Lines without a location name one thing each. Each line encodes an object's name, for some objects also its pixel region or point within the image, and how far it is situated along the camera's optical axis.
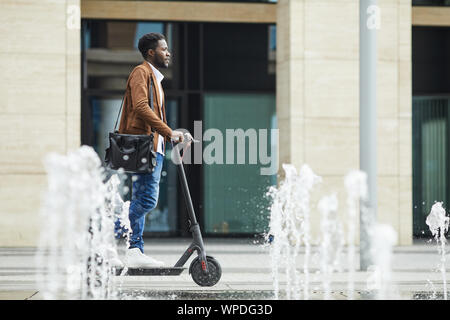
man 13.27
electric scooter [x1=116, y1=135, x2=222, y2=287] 13.05
